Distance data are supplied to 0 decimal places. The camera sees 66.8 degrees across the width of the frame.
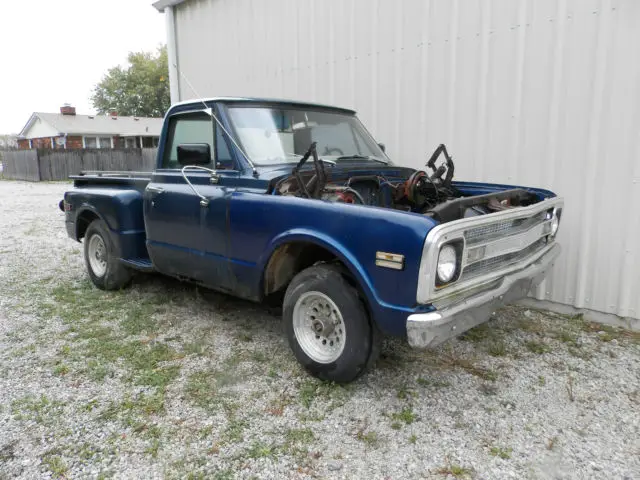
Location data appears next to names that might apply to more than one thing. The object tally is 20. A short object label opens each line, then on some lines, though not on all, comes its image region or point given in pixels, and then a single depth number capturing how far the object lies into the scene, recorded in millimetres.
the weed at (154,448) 2739
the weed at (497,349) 4043
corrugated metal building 4516
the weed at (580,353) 4020
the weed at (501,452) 2723
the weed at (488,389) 3428
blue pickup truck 2889
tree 54375
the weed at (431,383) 3518
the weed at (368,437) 2845
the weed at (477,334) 4316
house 40969
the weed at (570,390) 3360
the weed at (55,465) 2596
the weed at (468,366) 3675
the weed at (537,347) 4121
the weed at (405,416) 3075
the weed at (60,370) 3699
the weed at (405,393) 3354
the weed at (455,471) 2574
